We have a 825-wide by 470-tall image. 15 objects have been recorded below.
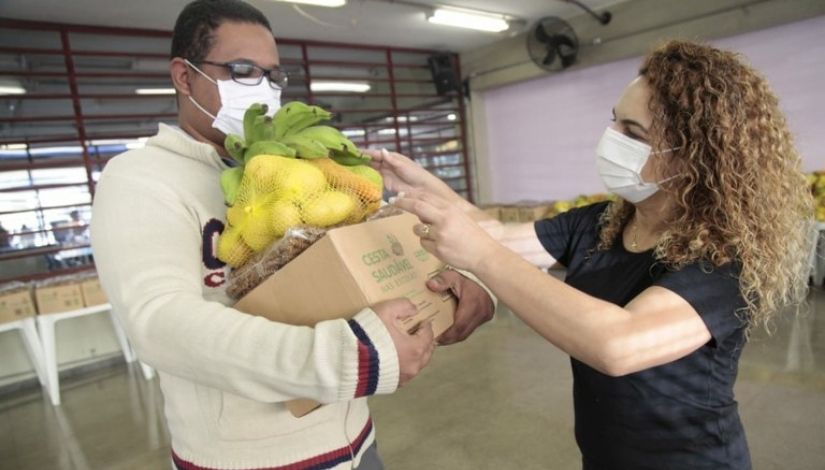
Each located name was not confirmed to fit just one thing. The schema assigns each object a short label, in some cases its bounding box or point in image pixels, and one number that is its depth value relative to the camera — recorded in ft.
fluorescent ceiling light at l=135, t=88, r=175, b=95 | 16.80
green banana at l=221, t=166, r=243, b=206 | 2.88
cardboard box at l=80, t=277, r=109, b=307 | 12.86
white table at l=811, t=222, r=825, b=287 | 15.15
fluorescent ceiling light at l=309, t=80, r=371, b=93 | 20.44
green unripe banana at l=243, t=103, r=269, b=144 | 3.06
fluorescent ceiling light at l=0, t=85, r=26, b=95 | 14.65
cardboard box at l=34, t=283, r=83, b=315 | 12.27
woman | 3.07
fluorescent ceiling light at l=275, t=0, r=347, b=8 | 14.03
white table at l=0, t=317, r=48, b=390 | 12.22
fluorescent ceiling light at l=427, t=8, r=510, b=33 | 16.91
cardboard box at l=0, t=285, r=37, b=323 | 11.91
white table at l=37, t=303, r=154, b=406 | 12.26
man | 2.41
